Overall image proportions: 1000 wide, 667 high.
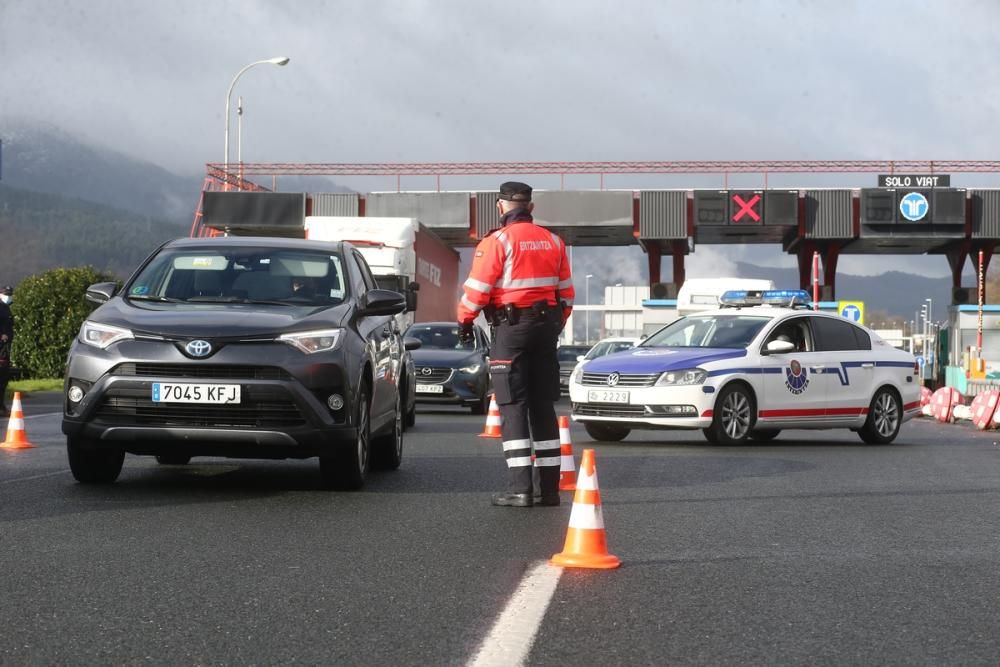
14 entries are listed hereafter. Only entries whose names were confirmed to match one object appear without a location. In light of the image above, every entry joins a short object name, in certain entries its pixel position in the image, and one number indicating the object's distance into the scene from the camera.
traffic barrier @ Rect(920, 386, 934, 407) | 27.69
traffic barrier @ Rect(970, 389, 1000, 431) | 22.02
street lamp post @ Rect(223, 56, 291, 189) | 48.02
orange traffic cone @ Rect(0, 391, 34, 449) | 14.14
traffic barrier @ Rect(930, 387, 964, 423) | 25.59
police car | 16.00
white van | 32.84
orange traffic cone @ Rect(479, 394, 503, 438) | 17.25
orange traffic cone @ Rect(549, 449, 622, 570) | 6.74
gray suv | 9.41
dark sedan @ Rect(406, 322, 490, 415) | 24.12
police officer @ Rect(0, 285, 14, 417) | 20.88
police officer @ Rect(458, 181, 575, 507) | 9.35
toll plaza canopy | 49.94
